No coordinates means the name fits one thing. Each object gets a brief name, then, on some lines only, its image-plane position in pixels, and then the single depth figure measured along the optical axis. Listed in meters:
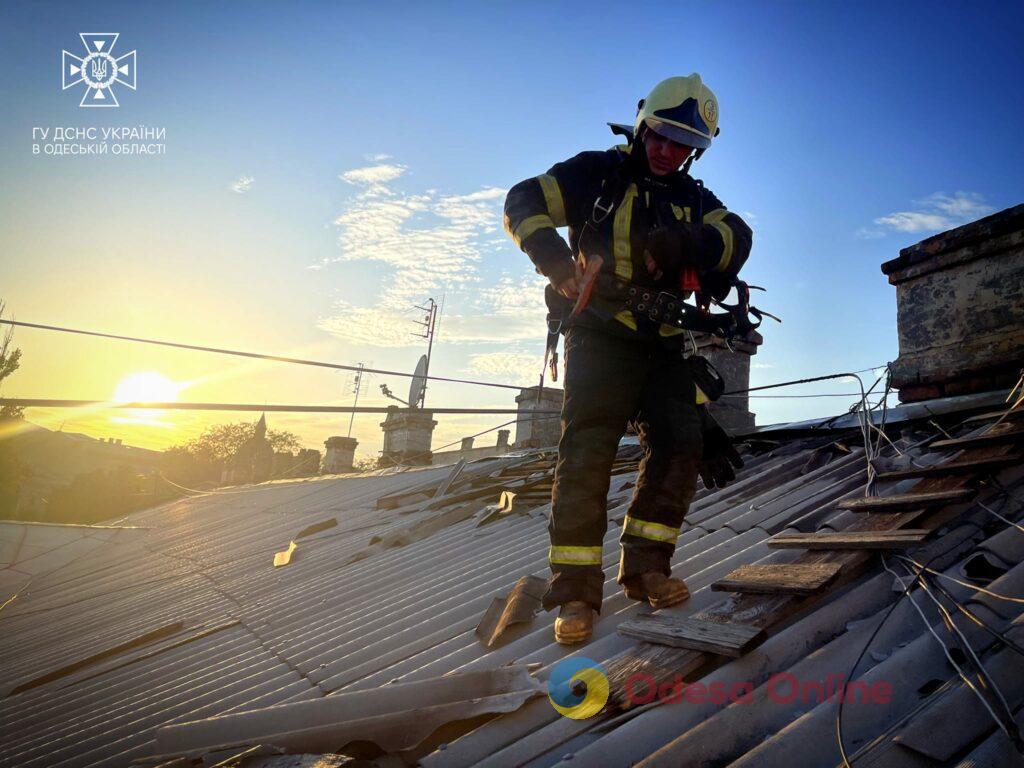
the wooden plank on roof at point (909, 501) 2.26
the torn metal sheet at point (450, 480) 7.10
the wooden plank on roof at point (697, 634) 1.73
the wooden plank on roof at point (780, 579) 1.93
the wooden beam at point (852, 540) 2.02
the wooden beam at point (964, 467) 2.44
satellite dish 15.77
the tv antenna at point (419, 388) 15.70
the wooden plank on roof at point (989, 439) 2.63
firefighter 2.40
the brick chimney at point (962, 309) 3.71
